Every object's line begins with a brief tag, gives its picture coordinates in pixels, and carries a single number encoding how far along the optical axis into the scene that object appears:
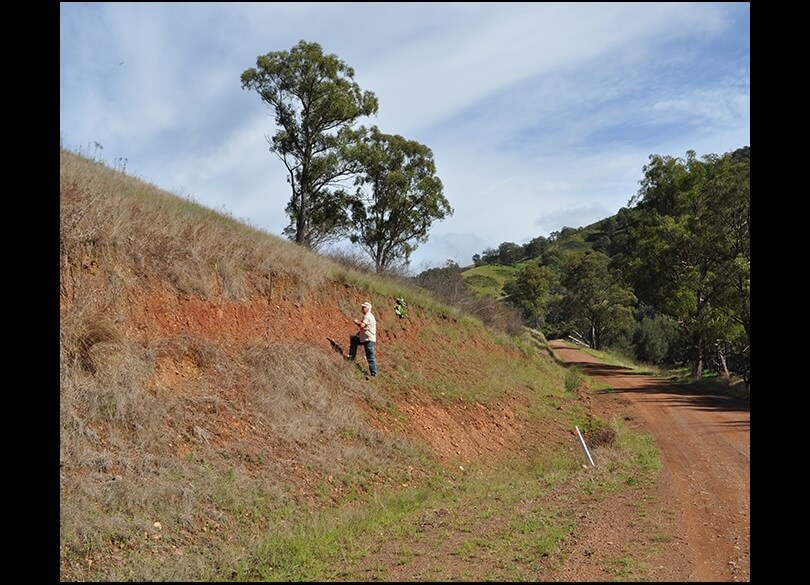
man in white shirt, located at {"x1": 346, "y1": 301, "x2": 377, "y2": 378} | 12.85
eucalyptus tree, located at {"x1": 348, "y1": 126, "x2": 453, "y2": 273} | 33.19
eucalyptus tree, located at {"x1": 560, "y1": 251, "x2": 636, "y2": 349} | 53.75
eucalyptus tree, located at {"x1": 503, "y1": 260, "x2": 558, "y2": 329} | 60.12
